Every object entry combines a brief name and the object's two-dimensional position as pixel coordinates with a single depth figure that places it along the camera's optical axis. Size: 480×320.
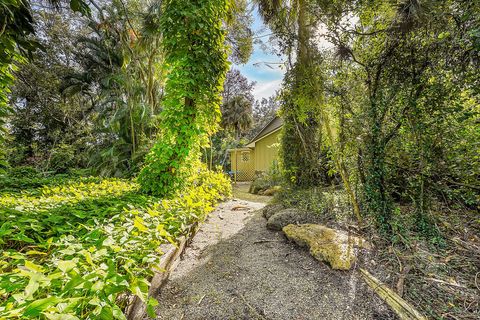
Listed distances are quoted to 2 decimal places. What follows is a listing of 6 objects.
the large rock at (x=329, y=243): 2.35
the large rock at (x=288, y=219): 3.50
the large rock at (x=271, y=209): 4.32
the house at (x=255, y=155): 13.60
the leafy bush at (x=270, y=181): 6.75
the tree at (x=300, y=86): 3.66
